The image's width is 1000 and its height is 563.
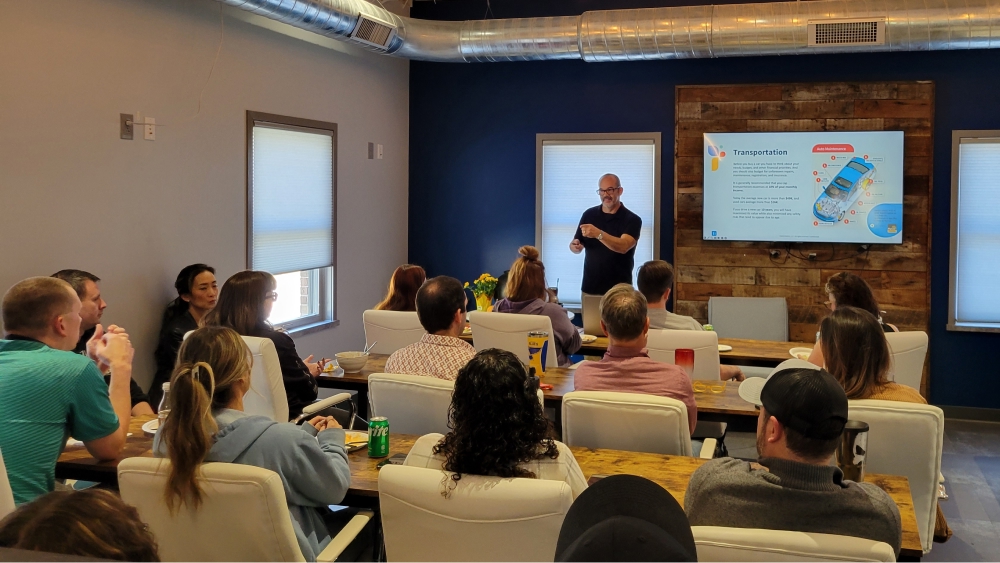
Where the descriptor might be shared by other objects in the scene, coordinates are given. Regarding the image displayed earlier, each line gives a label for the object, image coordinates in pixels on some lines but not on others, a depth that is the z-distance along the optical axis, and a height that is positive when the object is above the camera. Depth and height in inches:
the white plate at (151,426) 120.3 -26.5
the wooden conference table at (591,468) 98.1 -27.5
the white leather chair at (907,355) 162.7 -21.0
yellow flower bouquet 232.1 -13.5
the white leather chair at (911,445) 105.9 -24.9
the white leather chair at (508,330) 179.2 -19.0
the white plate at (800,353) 174.4 -22.6
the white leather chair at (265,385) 136.3 -23.3
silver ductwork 222.5 +56.7
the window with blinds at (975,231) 253.9 +3.4
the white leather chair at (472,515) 76.4 -24.6
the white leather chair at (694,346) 159.3 -19.3
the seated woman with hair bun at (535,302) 187.9 -13.9
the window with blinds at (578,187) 285.3 +17.5
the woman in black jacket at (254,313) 144.7 -12.5
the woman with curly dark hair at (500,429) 81.1 -18.0
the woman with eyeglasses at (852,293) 163.3 -9.6
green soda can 110.1 -24.9
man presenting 265.3 -0.4
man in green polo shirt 98.6 -17.8
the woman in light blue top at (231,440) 81.3 -19.9
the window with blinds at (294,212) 229.5 +7.2
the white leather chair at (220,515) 79.3 -25.5
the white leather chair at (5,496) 87.5 -26.2
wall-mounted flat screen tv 260.7 +16.6
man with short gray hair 123.5 -18.1
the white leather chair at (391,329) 186.2 -19.6
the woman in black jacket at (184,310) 189.6 -16.1
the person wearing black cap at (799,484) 71.2 -20.3
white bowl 166.4 -23.3
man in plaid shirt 131.9 -15.4
